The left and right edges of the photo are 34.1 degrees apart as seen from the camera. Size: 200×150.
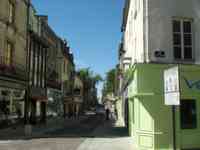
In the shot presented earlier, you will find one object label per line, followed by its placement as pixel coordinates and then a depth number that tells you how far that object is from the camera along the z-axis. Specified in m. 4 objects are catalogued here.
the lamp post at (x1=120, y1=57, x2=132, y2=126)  20.35
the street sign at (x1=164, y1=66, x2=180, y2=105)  7.44
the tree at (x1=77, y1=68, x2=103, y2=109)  87.29
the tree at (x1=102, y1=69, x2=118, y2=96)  77.32
